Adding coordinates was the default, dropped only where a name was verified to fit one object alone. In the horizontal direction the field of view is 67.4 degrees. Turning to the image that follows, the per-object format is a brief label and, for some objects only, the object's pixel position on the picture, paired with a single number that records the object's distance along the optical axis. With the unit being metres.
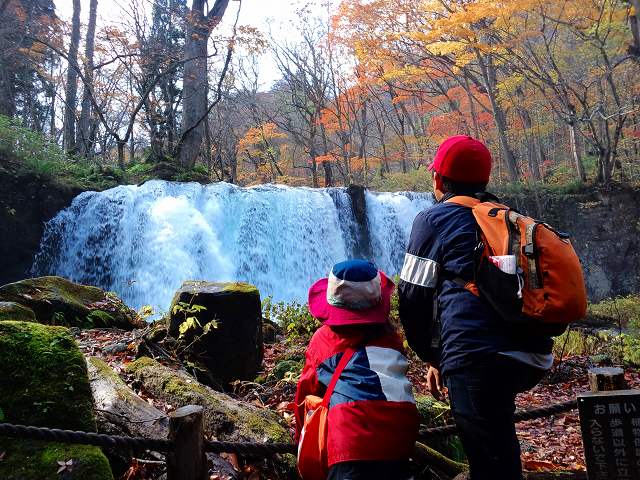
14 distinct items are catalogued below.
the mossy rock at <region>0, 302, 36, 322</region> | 3.58
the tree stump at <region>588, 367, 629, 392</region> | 2.22
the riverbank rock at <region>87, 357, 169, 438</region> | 2.61
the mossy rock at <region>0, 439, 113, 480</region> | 1.96
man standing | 1.73
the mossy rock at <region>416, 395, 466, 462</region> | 2.98
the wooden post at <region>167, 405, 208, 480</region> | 1.97
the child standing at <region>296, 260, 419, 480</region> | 1.82
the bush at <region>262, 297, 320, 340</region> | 6.61
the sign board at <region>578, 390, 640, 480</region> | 1.90
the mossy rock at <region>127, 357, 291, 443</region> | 2.75
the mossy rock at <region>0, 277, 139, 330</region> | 5.46
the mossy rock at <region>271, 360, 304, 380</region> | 4.77
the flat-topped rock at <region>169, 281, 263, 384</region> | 4.39
